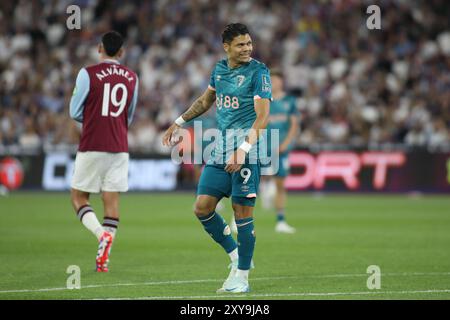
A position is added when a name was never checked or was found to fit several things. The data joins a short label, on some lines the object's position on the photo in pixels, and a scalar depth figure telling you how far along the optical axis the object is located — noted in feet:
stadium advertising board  82.33
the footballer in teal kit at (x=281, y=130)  51.86
